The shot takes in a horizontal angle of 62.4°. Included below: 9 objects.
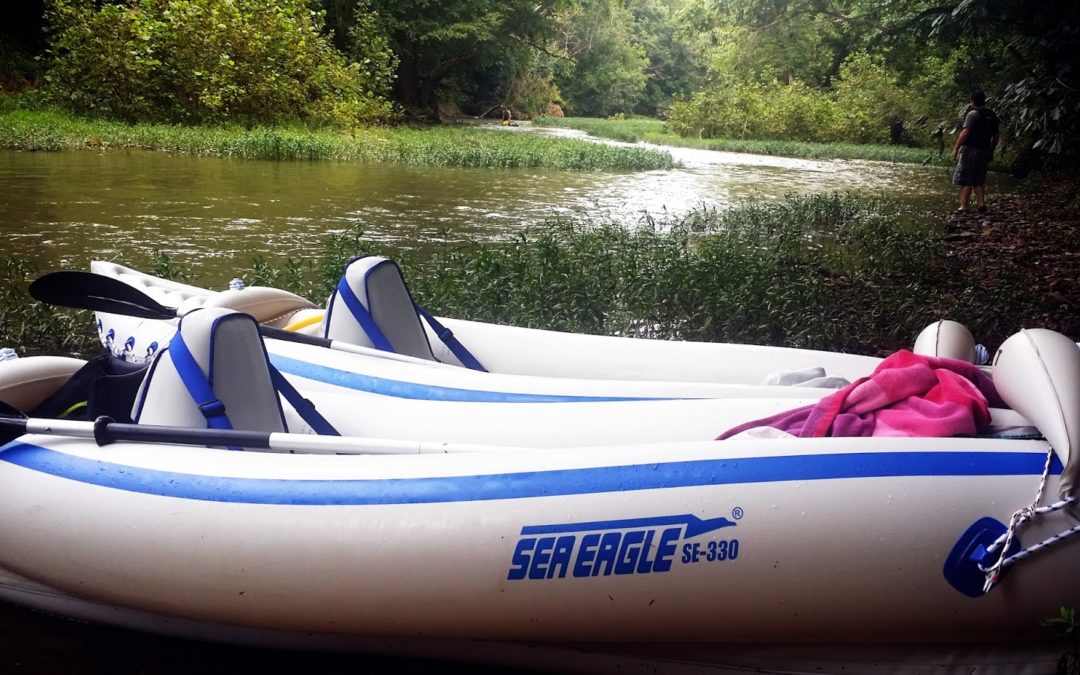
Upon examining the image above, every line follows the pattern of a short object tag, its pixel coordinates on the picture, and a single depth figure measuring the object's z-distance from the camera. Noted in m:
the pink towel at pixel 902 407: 1.93
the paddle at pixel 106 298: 2.76
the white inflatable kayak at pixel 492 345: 2.95
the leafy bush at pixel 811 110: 22.84
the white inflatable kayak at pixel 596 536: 1.69
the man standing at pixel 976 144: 8.95
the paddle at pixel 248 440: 2.06
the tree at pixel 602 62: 33.91
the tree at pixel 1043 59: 5.92
